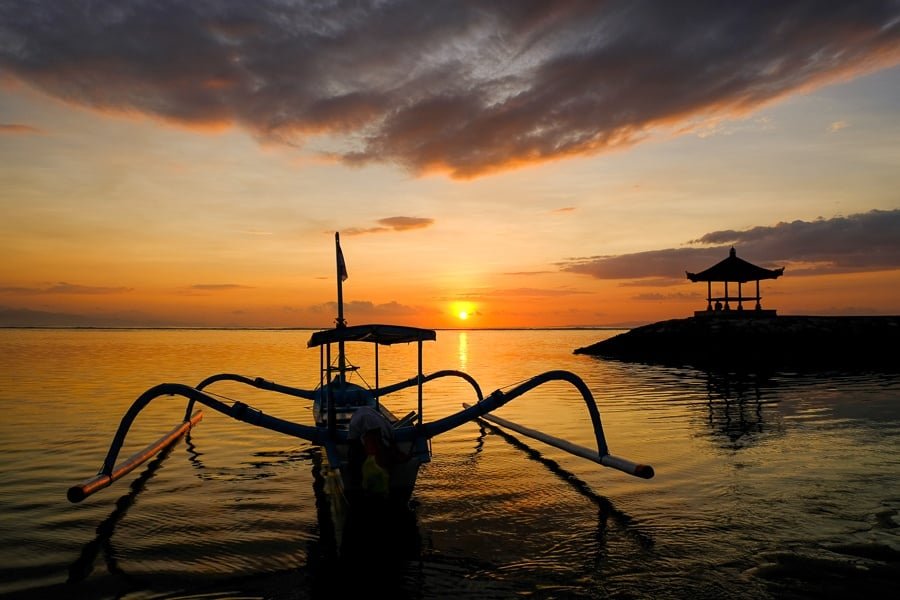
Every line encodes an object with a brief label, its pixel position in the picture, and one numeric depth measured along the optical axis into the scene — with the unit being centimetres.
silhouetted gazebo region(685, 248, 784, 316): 4897
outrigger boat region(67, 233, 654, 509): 994
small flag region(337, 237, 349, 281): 1442
